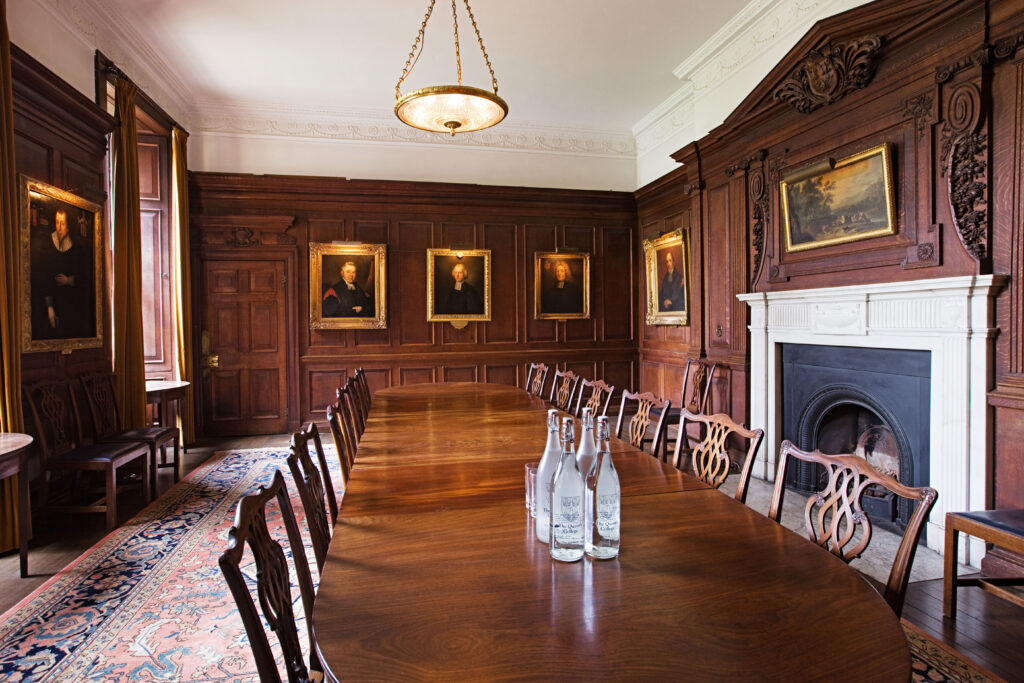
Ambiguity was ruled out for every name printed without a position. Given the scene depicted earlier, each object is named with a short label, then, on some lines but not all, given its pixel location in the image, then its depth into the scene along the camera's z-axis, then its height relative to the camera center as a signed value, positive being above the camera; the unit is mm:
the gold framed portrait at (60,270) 3547 +489
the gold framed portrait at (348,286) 6633 +609
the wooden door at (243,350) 6465 -166
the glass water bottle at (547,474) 1432 -383
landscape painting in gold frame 3520 +927
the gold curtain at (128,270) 4676 +592
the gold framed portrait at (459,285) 6957 +640
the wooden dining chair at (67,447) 3461 -774
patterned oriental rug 2094 -1291
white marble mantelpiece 2934 -91
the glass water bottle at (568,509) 1301 -429
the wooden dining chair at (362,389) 4355 -453
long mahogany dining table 914 -554
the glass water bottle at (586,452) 1546 -344
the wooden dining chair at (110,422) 4113 -684
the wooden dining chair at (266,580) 917 -479
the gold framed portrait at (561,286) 7257 +649
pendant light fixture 3277 +1477
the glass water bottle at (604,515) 1318 -450
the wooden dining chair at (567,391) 3922 -438
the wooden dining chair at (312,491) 1465 -458
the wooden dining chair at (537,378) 4906 -421
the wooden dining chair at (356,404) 3336 -475
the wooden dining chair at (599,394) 3328 -391
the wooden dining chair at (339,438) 2182 -425
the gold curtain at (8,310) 3139 +165
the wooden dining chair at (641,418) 2820 -454
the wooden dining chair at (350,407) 2889 -419
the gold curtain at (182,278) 5871 +649
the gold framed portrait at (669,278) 6078 +660
